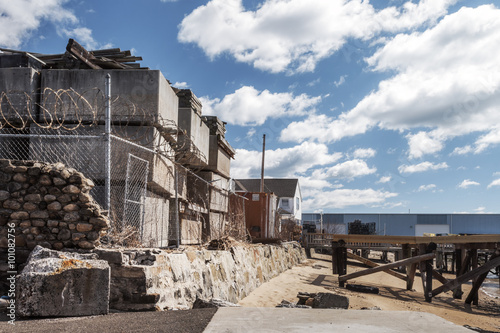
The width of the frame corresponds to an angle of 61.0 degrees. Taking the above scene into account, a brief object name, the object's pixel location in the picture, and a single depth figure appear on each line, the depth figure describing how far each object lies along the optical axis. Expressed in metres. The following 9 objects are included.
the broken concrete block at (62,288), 4.79
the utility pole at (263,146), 35.97
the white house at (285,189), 51.63
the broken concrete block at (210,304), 5.71
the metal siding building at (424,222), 60.31
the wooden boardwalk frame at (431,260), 13.29
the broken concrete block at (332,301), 8.22
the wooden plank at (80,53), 7.91
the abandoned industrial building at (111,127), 7.20
